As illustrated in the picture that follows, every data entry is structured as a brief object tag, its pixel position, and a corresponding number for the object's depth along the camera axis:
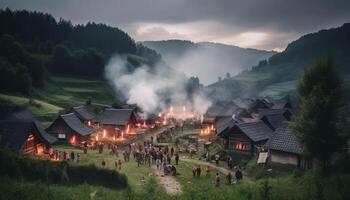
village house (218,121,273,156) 45.66
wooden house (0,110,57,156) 40.34
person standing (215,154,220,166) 43.27
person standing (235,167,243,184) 34.19
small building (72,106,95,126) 70.88
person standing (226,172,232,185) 33.91
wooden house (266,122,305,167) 36.22
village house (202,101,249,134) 72.43
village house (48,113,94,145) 56.47
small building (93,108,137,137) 65.19
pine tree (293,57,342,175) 28.52
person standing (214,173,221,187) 31.91
